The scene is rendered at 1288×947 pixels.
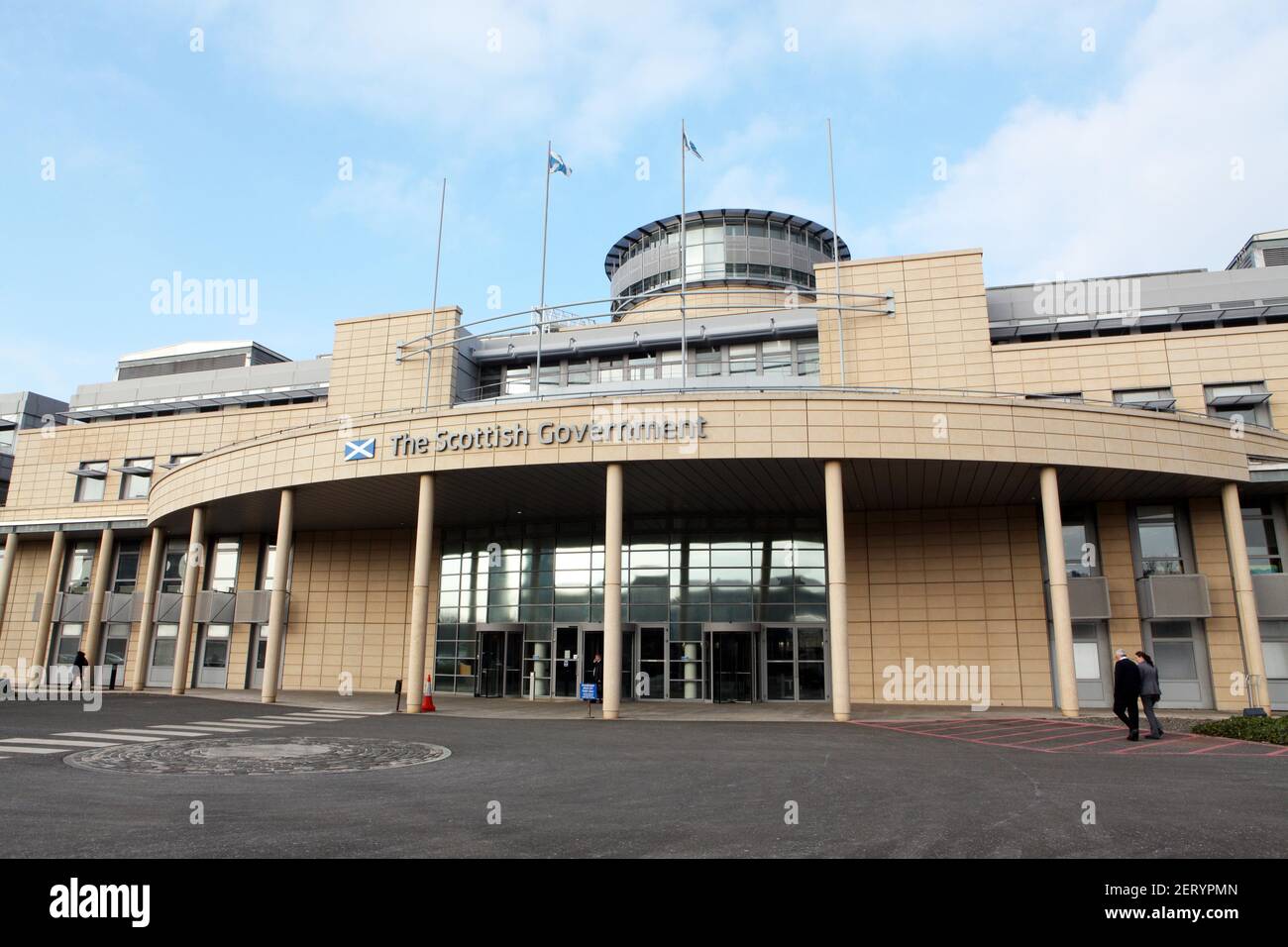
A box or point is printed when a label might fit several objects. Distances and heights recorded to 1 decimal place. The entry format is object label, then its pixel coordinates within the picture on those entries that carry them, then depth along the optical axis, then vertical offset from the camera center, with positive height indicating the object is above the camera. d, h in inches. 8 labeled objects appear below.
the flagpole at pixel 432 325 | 1336.1 +517.9
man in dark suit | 689.0 -29.7
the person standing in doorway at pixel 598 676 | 1117.1 -34.8
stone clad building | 927.0 +199.7
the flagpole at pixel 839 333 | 1197.1 +447.5
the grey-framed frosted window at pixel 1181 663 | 1048.2 -11.3
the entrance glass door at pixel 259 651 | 1445.6 -6.5
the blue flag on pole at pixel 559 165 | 1295.5 +732.9
